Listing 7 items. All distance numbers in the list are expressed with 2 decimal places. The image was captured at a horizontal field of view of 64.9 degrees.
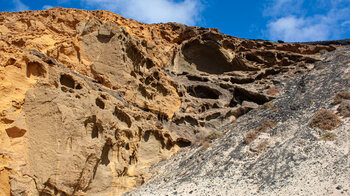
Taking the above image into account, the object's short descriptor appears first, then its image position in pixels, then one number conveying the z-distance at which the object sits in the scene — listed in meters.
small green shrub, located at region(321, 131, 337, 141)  9.86
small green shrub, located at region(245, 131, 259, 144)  11.53
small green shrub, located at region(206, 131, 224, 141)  13.71
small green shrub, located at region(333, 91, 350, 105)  12.23
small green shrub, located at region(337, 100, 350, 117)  10.99
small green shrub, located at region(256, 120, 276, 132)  12.11
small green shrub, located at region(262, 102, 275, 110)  15.39
